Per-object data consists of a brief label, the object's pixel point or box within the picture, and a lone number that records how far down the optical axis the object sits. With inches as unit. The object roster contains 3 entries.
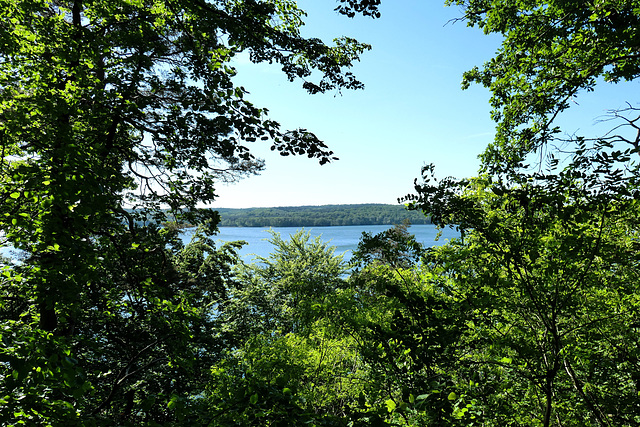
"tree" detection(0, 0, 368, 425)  99.9
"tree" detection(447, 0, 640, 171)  186.4
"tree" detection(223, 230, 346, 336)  646.5
